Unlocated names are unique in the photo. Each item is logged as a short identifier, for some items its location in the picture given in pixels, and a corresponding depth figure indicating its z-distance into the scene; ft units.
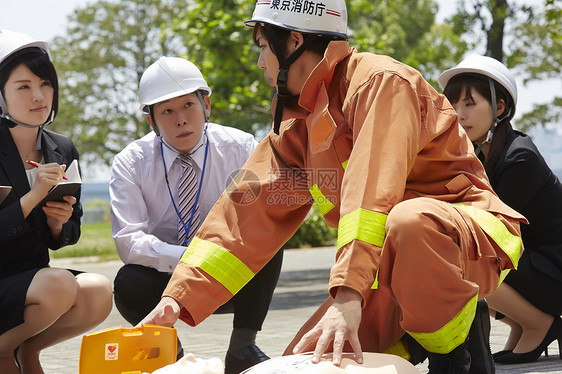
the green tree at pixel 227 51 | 45.62
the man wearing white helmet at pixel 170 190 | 13.48
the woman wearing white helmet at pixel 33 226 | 11.68
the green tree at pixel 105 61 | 106.32
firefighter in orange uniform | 8.48
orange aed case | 9.23
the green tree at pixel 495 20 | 34.19
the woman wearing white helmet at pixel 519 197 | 13.70
